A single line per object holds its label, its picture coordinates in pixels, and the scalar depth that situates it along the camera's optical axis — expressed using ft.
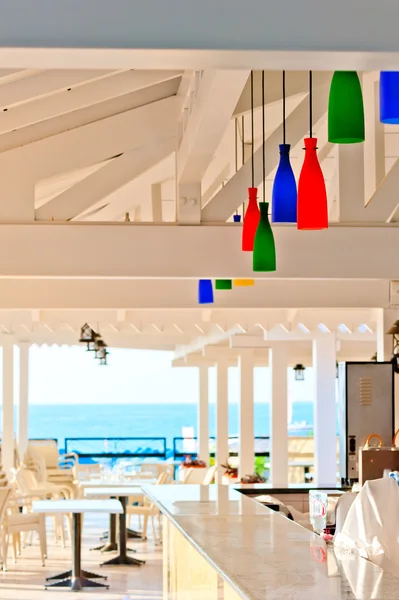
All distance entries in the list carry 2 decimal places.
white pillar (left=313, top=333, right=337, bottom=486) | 40.22
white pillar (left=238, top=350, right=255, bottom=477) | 47.83
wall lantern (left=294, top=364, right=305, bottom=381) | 66.33
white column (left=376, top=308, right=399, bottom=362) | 33.63
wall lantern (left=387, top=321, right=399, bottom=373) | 31.68
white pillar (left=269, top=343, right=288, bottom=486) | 43.45
